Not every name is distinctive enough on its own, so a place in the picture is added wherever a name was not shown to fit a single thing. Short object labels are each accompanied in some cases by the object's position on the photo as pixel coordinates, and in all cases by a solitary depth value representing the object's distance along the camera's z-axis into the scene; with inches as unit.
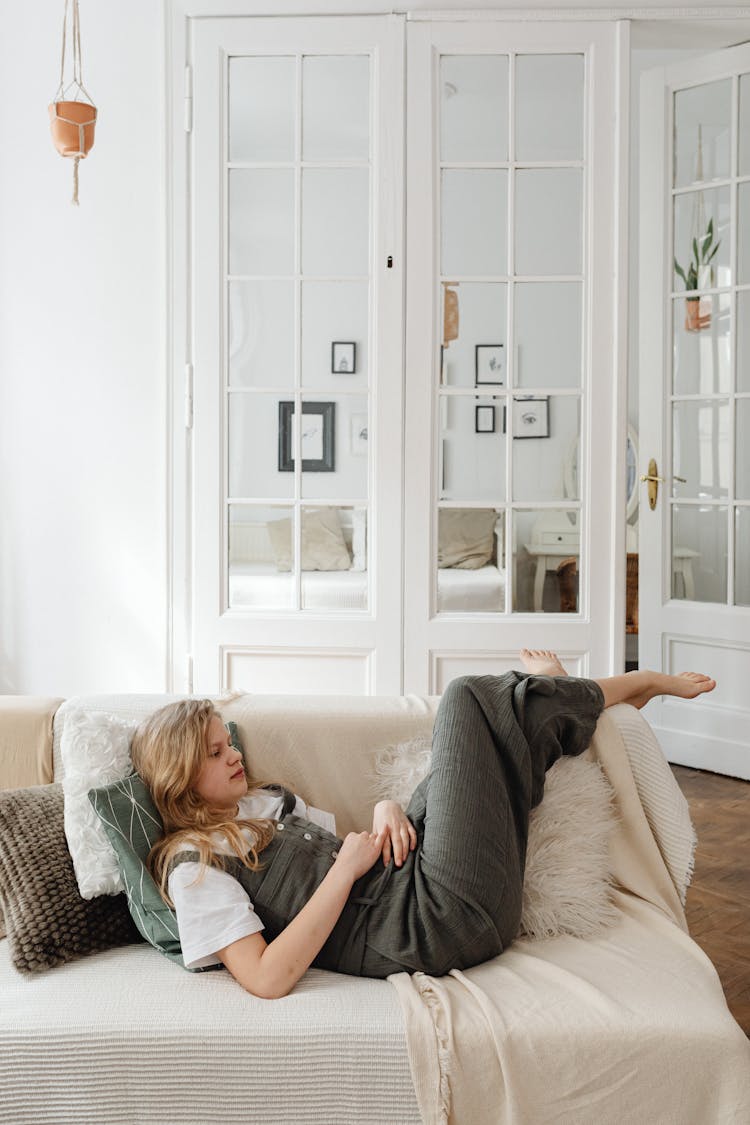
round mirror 225.8
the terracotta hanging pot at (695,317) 162.7
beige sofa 56.7
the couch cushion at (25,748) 82.7
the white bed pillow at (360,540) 139.8
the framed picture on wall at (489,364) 137.8
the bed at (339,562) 139.9
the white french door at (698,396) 156.9
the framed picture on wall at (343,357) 138.3
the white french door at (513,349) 135.5
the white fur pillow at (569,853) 69.8
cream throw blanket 56.4
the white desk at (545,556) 139.6
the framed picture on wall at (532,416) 138.2
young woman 63.6
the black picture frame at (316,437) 139.2
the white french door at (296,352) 136.2
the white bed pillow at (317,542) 139.9
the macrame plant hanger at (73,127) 108.9
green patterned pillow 66.0
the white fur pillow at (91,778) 68.1
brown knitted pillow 65.4
